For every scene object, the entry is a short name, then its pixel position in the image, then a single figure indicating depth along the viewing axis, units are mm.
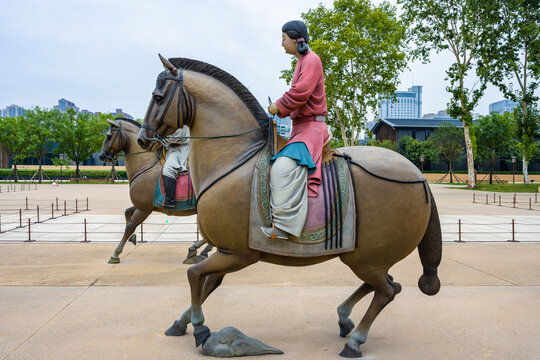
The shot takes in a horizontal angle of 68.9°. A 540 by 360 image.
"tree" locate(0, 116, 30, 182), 43562
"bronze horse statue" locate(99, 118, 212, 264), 7320
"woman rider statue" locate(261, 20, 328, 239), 3438
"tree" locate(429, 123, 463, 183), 48969
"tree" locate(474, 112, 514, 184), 44062
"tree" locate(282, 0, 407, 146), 28453
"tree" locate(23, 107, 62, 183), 43594
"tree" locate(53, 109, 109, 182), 44500
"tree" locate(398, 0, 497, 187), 28750
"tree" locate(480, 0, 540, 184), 27562
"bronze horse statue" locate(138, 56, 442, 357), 3563
